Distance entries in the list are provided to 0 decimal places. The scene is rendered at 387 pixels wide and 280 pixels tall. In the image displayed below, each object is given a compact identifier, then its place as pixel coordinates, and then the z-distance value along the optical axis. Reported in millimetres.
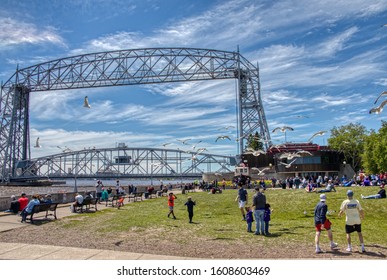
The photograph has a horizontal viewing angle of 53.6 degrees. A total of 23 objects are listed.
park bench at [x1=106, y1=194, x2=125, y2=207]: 26175
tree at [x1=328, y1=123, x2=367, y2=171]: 72375
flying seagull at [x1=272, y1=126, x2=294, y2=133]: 30078
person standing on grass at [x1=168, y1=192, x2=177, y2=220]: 18562
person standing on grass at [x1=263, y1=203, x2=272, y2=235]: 13102
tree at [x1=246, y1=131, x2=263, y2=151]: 86088
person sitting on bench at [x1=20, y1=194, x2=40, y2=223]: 16678
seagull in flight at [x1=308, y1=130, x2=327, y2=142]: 26186
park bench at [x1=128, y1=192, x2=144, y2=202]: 31308
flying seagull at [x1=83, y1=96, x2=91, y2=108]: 28719
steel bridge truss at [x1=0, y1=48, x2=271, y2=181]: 76375
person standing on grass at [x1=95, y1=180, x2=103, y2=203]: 29864
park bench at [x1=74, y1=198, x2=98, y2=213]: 21484
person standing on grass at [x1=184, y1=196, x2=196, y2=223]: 16812
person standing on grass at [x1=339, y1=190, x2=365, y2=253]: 10312
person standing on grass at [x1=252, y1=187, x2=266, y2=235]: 13062
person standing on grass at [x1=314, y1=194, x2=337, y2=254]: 10412
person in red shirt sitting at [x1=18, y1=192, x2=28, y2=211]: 19078
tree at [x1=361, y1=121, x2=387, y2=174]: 52875
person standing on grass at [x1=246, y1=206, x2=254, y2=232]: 13591
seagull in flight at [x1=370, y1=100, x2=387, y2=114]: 15547
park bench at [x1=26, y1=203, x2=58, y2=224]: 16750
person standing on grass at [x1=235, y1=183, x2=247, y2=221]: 16594
